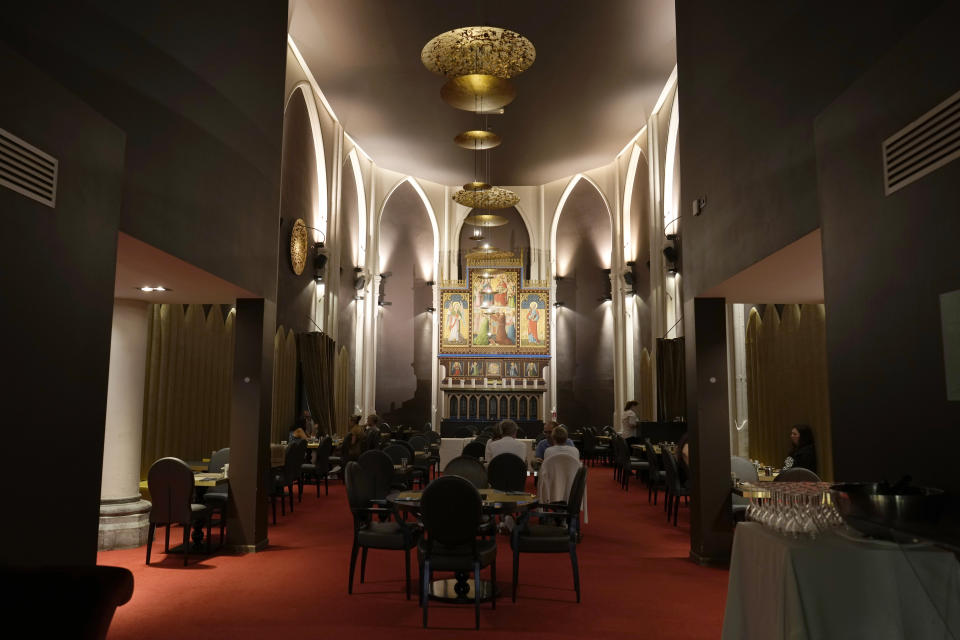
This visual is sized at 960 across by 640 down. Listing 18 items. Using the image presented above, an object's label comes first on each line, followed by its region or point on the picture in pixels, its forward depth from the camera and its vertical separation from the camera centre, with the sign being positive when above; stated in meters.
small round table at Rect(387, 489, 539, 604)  4.89 -0.79
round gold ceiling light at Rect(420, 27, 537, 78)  8.44 +4.23
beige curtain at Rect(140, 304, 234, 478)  8.76 +0.16
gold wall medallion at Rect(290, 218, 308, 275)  11.19 +2.41
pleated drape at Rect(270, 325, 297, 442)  10.73 +0.17
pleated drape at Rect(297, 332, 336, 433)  11.83 +0.37
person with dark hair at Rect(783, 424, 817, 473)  6.81 -0.52
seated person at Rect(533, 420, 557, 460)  8.98 -0.64
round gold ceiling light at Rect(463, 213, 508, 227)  15.46 +3.90
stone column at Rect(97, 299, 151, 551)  6.98 -0.37
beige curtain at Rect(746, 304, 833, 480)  7.92 +0.21
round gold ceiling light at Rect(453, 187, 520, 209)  13.95 +3.94
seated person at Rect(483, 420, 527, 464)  8.12 -0.55
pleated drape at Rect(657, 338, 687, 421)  12.07 +0.30
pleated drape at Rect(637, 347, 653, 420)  14.34 +0.22
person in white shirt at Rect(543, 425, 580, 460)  6.91 -0.51
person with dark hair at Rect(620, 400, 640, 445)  12.77 -0.52
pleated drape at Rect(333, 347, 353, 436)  14.24 +0.05
